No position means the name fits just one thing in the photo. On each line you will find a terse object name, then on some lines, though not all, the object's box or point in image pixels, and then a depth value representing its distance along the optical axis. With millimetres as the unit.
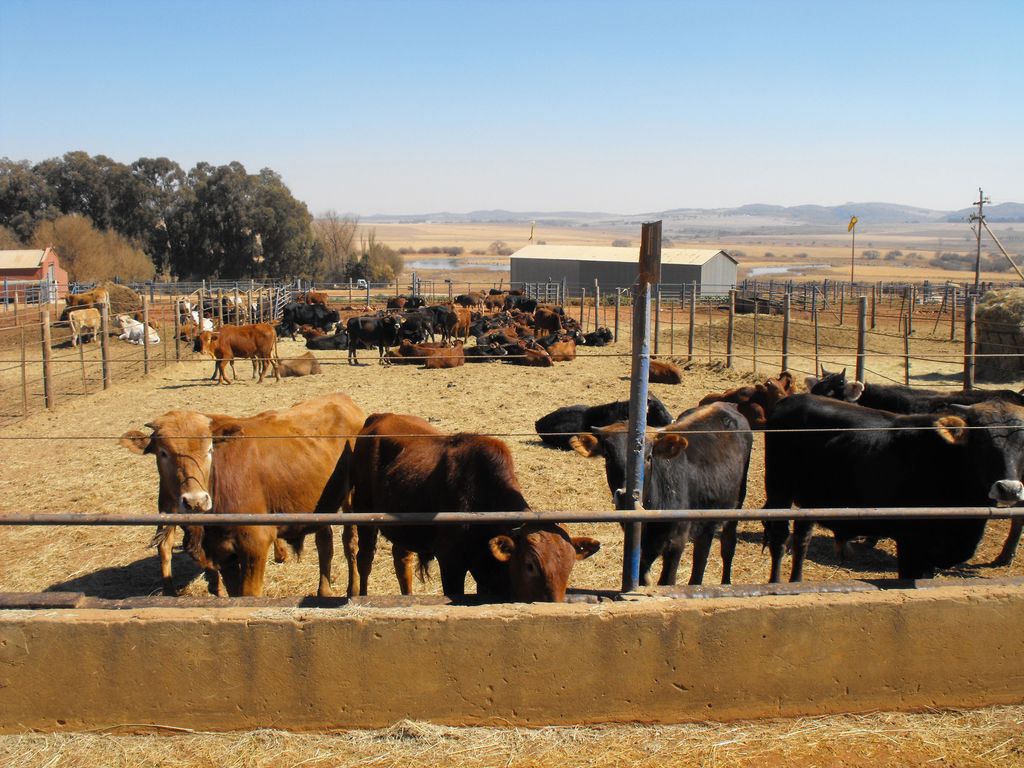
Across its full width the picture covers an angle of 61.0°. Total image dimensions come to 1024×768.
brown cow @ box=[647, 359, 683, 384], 16031
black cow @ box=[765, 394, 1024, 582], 5500
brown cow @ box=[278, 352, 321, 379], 18266
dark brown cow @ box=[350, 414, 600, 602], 4316
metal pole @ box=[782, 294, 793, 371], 15033
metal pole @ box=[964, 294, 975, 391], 10641
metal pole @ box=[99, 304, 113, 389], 15612
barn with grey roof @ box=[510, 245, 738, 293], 57688
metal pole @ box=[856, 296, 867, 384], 12379
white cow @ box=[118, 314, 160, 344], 23186
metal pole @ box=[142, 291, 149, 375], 16891
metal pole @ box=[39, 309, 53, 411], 13641
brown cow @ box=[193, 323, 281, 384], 17250
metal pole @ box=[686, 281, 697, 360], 20041
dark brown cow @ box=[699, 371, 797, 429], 9500
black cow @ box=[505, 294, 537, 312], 31859
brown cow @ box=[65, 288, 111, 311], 25875
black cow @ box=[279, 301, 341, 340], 27984
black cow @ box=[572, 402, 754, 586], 5375
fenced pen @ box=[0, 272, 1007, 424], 15258
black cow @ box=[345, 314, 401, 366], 21453
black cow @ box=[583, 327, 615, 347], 23714
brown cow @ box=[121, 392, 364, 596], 5324
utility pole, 31258
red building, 47375
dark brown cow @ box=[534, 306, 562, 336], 24828
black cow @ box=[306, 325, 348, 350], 24328
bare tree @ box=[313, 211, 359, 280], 77288
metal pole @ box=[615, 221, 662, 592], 4035
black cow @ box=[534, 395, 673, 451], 10297
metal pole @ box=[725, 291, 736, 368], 17953
